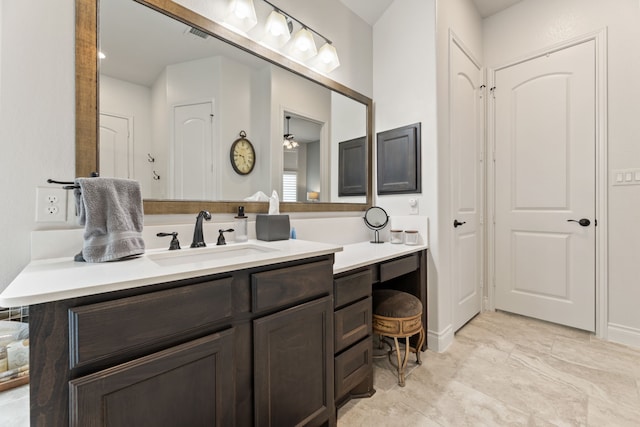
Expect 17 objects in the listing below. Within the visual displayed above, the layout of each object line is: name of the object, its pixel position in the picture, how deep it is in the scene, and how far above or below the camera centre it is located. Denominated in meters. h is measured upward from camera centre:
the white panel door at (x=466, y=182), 2.27 +0.27
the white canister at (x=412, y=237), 2.11 -0.19
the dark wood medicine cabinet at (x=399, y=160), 2.15 +0.42
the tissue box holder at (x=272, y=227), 1.53 -0.09
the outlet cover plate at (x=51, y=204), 1.00 +0.03
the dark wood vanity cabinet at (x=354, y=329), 1.33 -0.60
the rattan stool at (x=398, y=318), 1.64 -0.64
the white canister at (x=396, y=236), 2.18 -0.19
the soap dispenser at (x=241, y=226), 1.49 -0.08
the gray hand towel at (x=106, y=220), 0.93 -0.03
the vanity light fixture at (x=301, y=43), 1.69 +1.14
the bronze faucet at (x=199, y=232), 1.29 -0.10
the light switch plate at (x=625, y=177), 2.06 +0.27
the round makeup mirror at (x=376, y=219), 2.26 -0.06
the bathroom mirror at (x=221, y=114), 1.09 +0.47
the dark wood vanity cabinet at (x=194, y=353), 0.63 -0.40
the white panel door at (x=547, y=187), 2.30 +0.23
